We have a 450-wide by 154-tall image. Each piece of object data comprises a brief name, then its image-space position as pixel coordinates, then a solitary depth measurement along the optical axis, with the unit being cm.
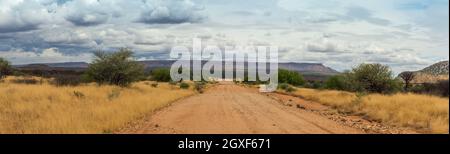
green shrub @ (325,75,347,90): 7173
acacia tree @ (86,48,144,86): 4322
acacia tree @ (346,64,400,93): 4112
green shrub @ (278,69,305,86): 9192
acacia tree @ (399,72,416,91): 4525
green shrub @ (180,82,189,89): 5382
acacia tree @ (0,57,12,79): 6588
